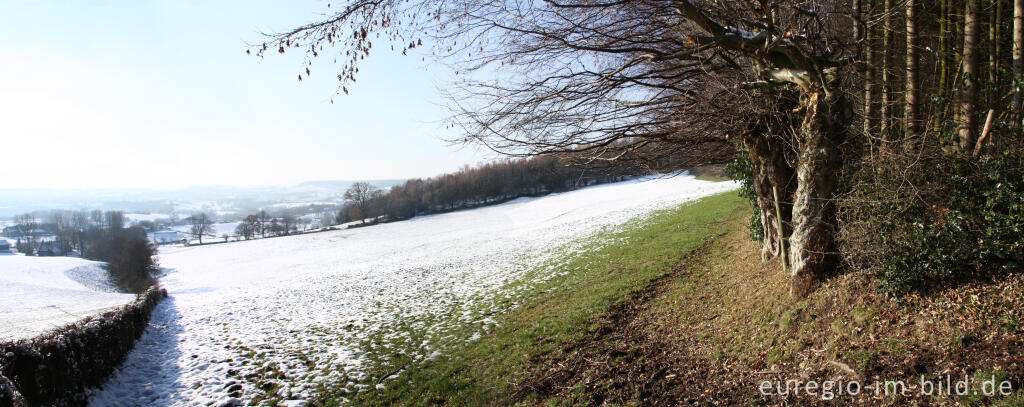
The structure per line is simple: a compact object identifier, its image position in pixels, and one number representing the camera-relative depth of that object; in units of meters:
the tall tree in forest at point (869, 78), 6.07
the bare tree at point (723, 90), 5.50
